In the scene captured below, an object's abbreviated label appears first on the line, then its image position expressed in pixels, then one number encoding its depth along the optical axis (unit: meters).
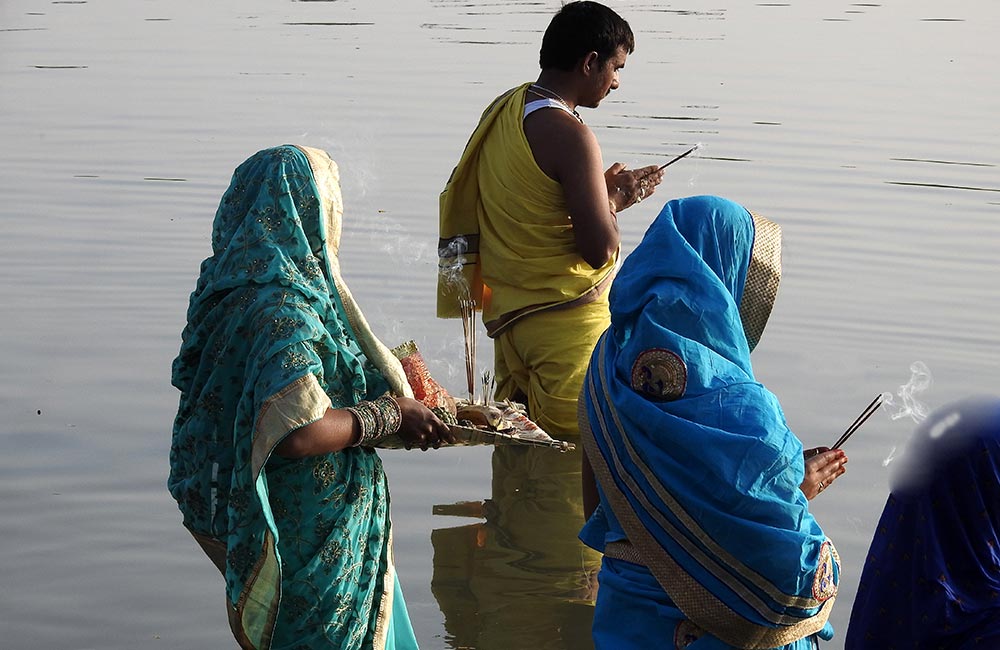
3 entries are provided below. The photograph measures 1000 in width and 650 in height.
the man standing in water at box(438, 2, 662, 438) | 10.66
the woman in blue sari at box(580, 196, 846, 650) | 5.64
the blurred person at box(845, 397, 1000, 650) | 5.77
